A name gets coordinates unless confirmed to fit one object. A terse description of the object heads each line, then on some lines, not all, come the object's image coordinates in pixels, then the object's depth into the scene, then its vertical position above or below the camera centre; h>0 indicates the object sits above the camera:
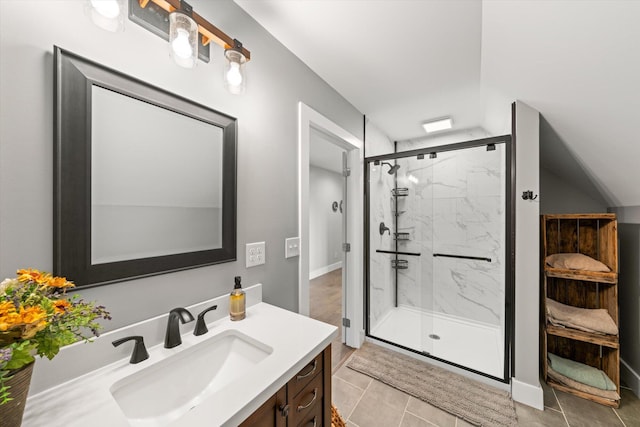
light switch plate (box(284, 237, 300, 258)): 1.54 -0.22
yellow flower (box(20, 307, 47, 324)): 0.44 -0.19
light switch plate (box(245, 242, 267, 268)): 1.30 -0.23
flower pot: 0.46 -0.37
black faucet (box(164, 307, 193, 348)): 0.89 -0.43
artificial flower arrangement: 0.43 -0.22
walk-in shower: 2.18 -0.40
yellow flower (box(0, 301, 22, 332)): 0.42 -0.18
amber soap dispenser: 1.12 -0.42
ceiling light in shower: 2.68 +1.04
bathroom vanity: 0.63 -0.51
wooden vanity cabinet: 0.73 -0.65
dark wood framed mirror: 0.74 +0.13
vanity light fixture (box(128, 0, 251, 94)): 0.88 +0.73
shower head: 2.57 +0.49
